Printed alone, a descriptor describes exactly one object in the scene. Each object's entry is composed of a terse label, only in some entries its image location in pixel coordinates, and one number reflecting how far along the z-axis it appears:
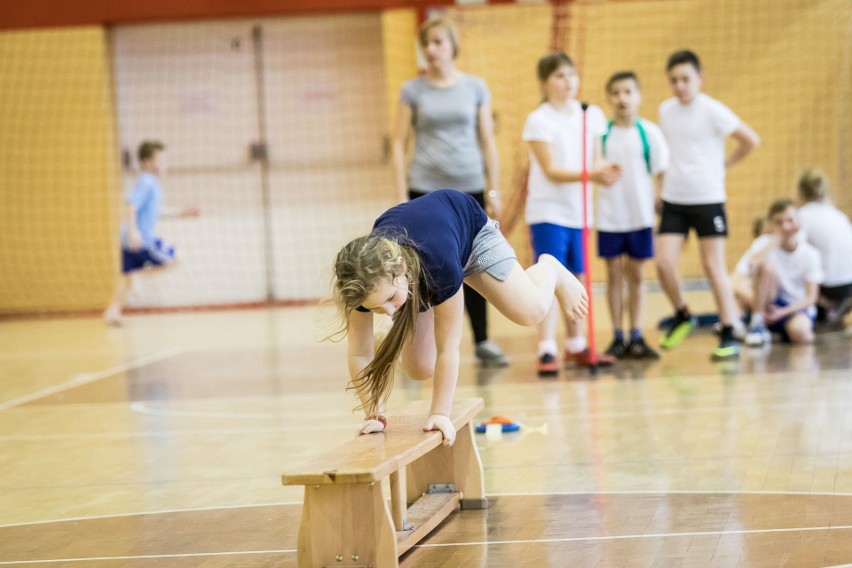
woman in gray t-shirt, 12.69
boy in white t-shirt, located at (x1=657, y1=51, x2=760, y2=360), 12.79
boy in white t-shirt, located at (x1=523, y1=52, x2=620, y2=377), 12.08
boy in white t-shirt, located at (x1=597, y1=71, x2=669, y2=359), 12.71
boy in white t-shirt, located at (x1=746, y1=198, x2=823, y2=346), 13.75
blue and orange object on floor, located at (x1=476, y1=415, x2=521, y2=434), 9.50
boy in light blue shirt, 19.45
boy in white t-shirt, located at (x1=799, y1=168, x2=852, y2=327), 14.34
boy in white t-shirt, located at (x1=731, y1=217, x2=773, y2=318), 14.49
